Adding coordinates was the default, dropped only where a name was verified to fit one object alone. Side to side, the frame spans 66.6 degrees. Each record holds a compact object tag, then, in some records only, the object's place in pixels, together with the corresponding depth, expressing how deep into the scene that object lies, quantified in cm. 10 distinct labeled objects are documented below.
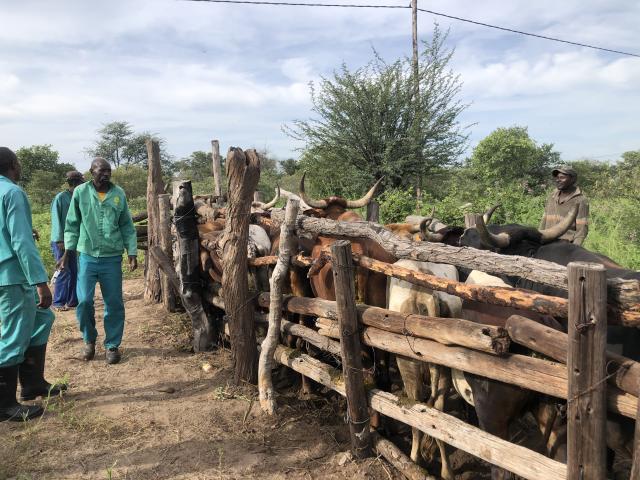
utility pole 1367
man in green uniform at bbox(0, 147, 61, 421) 375
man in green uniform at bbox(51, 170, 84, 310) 656
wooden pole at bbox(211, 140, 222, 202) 970
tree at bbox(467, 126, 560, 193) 2666
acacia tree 1362
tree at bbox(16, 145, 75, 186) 2977
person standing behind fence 534
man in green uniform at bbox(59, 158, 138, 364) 494
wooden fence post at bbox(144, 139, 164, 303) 713
